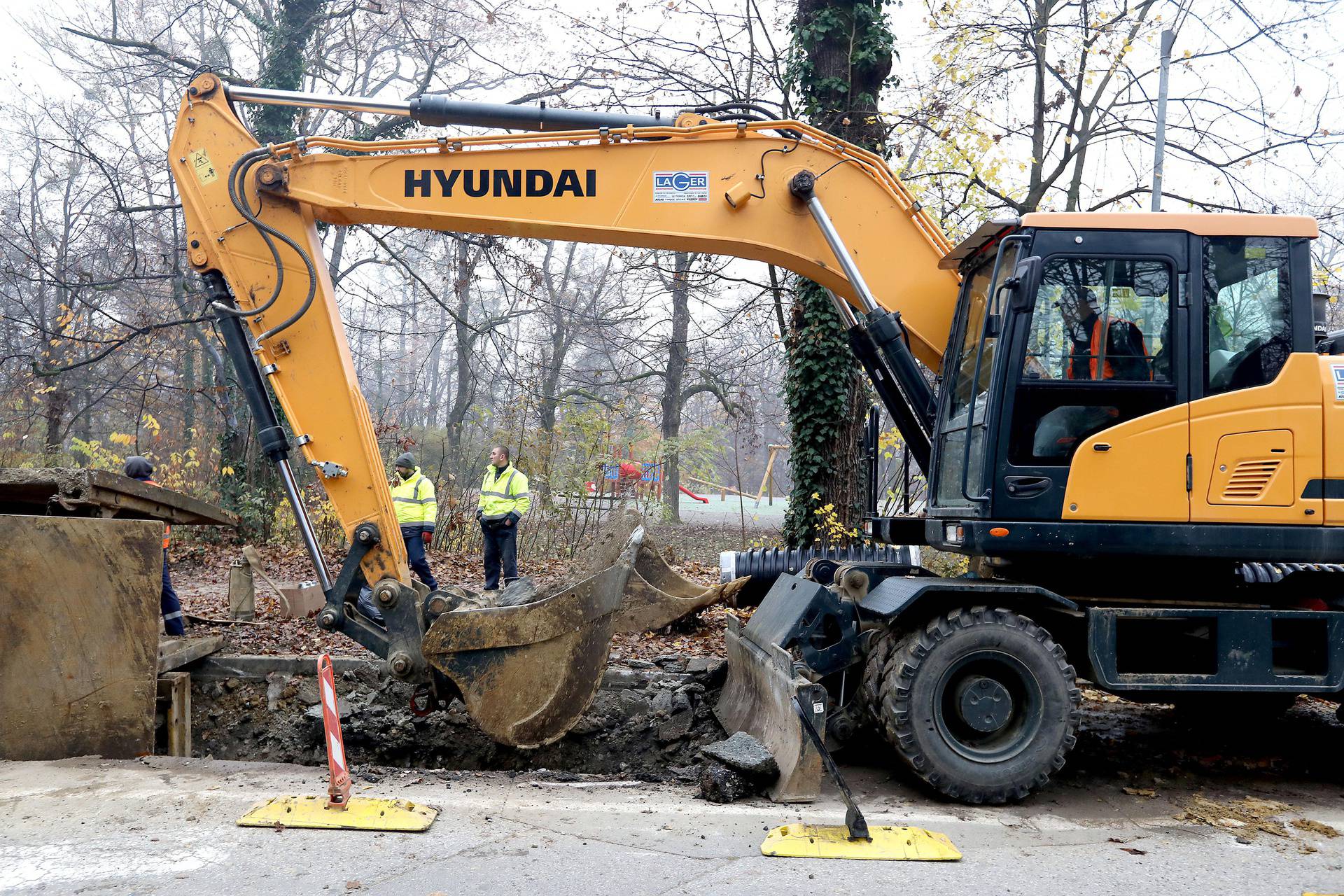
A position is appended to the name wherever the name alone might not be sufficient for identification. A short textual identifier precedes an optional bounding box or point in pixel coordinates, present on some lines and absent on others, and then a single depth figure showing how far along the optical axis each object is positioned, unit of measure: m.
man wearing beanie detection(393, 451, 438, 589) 10.97
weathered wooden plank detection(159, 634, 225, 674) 6.22
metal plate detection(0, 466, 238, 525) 5.73
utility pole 8.43
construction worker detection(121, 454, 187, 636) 7.86
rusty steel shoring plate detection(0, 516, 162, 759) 5.45
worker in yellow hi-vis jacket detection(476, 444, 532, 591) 11.35
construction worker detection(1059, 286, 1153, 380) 5.12
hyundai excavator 5.06
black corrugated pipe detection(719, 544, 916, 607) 7.34
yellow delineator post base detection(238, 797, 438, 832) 4.48
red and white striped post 4.68
